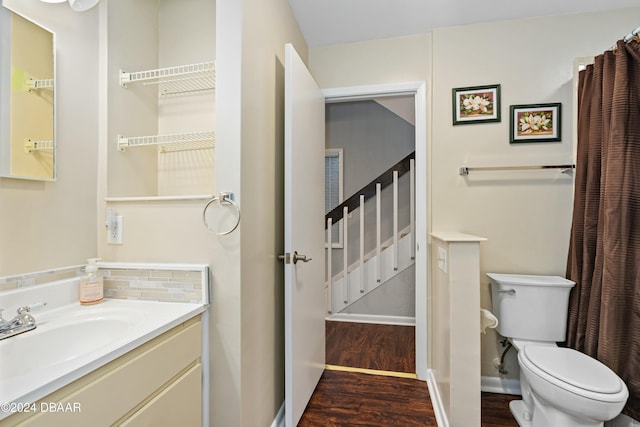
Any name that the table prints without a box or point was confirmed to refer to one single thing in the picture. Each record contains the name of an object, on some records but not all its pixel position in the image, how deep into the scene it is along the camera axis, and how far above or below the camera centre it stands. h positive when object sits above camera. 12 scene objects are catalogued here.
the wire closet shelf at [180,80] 1.43 +0.68
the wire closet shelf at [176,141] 1.41 +0.36
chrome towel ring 1.18 +0.04
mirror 1.01 +0.41
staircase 3.31 -0.38
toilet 1.25 -0.73
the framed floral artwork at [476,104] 2.00 +0.73
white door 1.49 -0.13
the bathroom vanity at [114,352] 0.66 -0.40
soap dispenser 1.18 -0.30
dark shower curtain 1.45 -0.07
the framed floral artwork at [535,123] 1.93 +0.59
